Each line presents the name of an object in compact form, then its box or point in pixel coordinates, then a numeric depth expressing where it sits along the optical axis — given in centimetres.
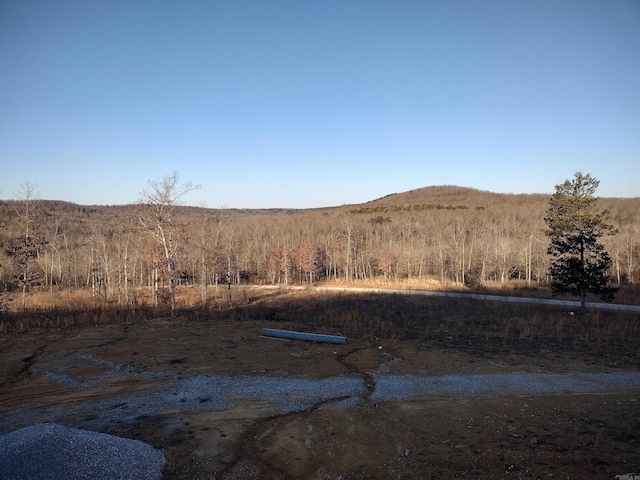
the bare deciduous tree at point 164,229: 2156
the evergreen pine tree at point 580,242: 2131
